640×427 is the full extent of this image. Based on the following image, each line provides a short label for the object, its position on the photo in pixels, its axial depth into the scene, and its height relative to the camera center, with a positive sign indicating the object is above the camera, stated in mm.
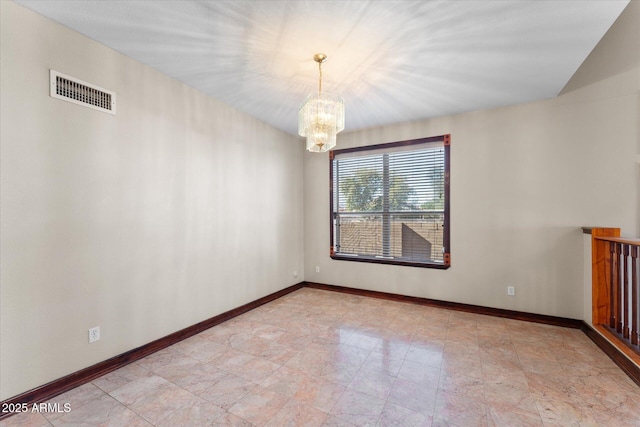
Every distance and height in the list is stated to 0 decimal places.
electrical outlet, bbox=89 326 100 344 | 2166 -985
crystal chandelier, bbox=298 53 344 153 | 2309 +826
